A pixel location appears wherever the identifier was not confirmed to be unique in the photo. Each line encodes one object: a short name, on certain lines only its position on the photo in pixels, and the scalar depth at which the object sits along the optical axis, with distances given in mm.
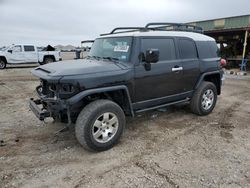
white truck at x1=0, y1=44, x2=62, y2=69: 14362
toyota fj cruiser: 2994
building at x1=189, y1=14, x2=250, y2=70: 13314
